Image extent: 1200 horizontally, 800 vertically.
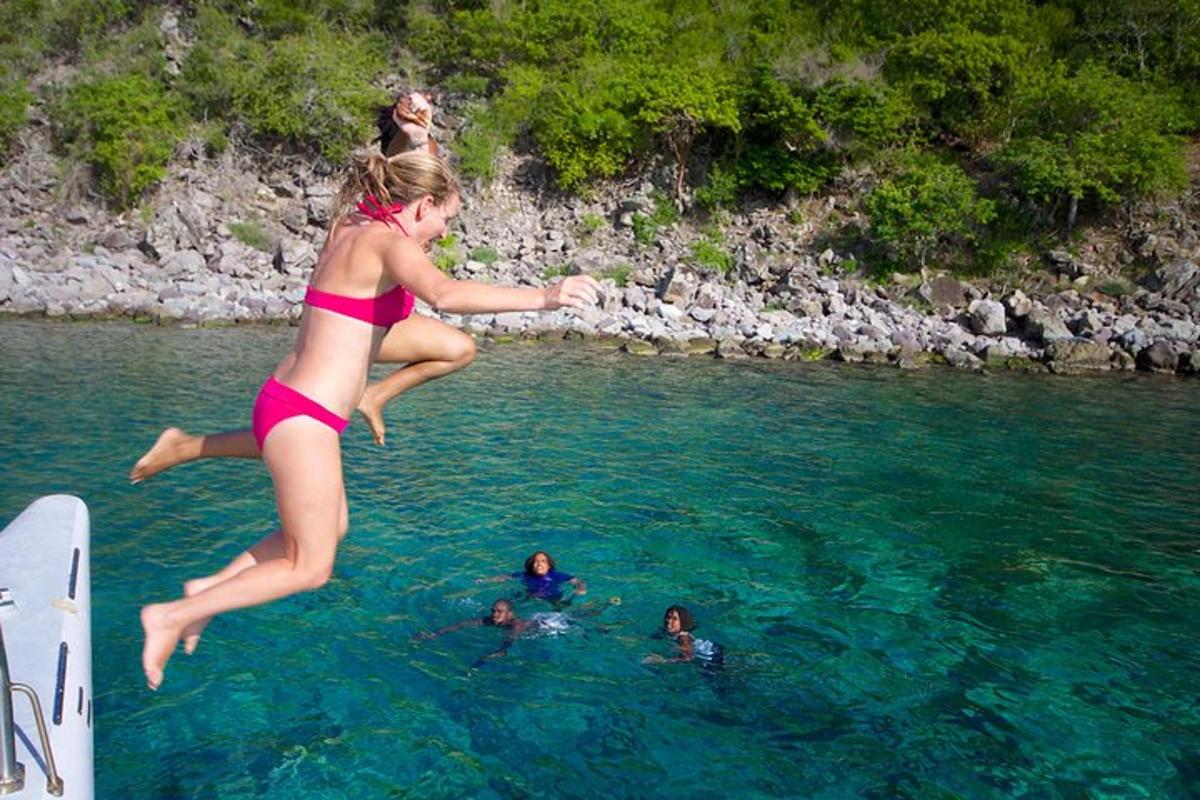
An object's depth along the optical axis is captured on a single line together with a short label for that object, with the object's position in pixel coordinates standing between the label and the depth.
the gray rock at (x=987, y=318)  26.03
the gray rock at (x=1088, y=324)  25.16
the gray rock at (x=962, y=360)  23.05
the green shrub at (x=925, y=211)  29.92
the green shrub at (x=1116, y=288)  28.52
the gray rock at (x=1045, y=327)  24.63
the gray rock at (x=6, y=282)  26.45
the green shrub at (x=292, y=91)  38.03
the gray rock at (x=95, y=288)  27.50
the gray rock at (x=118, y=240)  33.22
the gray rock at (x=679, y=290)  28.95
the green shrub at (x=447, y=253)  33.34
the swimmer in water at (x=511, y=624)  7.47
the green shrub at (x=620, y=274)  31.80
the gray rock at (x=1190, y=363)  22.61
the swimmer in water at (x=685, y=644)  7.11
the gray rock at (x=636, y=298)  28.52
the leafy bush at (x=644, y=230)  35.50
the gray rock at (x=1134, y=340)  23.62
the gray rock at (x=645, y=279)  31.56
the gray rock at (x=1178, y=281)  27.30
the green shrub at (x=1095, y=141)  29.00
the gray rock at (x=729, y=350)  23.77
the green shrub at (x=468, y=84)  39.50
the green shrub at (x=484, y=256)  33.81
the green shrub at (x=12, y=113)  37.72
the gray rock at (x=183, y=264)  30.64
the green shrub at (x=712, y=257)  32.44
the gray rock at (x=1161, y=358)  22.94
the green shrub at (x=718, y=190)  35.97
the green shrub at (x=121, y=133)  36.44
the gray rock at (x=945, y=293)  28.56
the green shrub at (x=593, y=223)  36.50
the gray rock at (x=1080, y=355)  23.03
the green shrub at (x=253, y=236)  33.91
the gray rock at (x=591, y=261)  32.84
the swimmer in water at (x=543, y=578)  8.19
